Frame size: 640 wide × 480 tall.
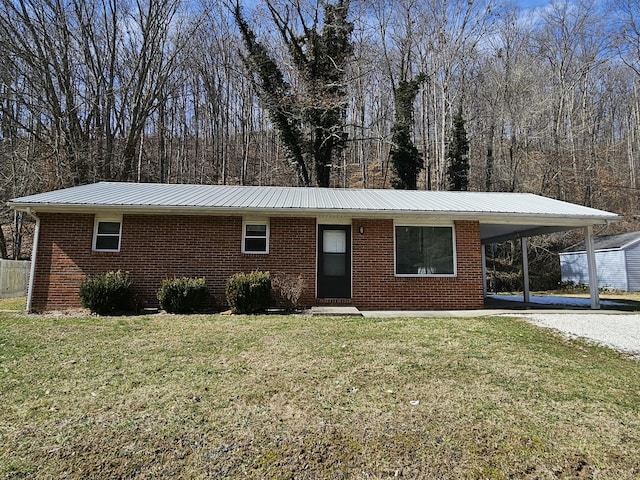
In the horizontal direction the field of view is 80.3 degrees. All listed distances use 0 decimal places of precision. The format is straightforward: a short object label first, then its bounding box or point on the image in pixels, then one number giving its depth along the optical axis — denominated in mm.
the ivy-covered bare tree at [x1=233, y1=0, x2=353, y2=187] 20906
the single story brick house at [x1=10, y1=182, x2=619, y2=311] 9664
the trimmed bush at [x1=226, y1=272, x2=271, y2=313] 8914
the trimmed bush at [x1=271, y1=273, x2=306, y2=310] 9328
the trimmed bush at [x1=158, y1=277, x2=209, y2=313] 8922
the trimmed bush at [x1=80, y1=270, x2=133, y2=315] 8812
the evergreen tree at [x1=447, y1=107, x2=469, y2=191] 23641
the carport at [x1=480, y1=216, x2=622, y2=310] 10264
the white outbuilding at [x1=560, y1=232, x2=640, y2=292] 18797
